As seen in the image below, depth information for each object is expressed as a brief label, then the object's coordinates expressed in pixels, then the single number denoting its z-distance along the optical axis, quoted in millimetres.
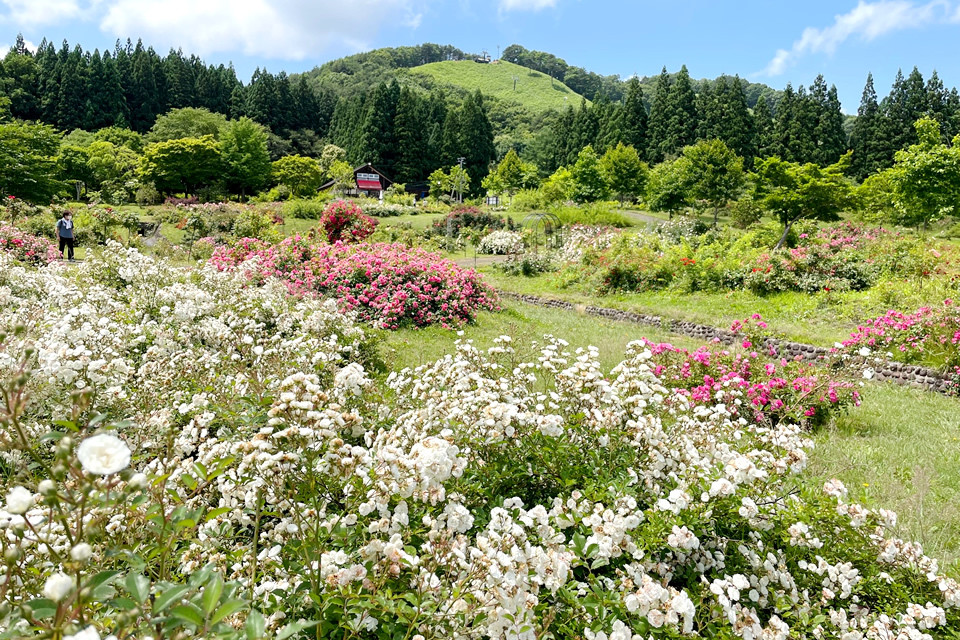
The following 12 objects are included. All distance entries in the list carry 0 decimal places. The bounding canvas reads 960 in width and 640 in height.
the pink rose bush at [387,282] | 9597
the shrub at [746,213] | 29234
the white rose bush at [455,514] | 1472
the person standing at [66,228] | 12984
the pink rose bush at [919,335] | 7457
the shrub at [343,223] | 16078
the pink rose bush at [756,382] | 5407
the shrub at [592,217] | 26859
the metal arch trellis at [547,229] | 21455
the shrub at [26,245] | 11031
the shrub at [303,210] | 28672
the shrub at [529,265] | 17344
